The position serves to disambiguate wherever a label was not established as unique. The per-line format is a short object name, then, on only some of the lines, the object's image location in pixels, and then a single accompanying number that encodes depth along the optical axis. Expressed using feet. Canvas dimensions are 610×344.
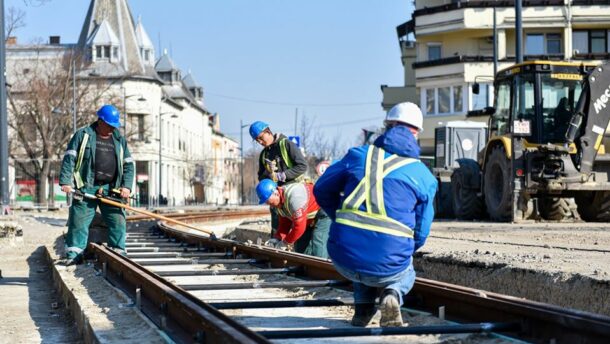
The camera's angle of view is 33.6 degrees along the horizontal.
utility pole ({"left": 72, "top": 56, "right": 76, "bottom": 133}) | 159.69
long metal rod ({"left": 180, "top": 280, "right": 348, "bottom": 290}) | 28.04
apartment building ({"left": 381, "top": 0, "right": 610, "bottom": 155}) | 181.68
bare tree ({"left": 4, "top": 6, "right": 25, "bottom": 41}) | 179.61
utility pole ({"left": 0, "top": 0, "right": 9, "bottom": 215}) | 89.92
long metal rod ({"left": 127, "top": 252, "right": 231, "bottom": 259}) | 43.57
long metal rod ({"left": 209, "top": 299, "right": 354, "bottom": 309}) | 23.31
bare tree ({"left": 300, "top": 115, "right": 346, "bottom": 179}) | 340.45
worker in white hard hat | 20.16
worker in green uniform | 37.14
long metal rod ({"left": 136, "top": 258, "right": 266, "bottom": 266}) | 38.34
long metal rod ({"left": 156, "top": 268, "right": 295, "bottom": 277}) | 32.96
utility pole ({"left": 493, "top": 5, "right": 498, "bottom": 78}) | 118.14
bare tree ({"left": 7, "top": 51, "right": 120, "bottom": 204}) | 206.18
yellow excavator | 67.82
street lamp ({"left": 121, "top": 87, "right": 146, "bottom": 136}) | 202.18
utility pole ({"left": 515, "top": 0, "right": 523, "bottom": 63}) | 88.99
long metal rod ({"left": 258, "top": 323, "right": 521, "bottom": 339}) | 18.98
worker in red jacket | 30.72
